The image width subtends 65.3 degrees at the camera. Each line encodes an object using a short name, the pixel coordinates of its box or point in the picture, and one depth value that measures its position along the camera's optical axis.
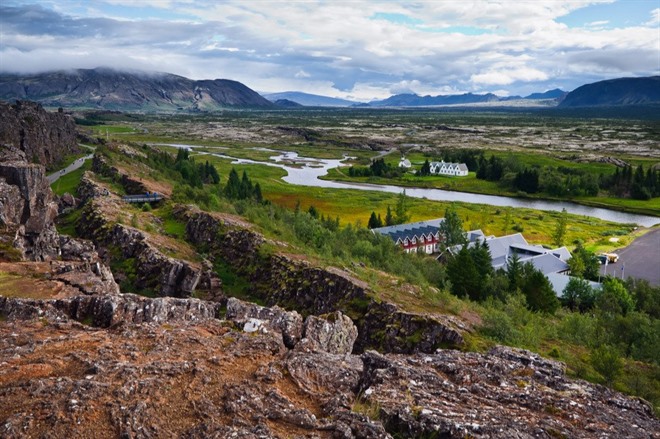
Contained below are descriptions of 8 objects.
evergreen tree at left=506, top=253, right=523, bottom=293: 54.50
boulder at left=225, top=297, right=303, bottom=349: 19.31
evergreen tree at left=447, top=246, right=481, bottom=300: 51.81
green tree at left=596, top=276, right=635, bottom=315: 51.00
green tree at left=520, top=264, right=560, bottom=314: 50.81
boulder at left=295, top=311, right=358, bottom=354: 21.12
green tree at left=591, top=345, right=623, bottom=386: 26.27
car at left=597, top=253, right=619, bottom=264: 80.01
